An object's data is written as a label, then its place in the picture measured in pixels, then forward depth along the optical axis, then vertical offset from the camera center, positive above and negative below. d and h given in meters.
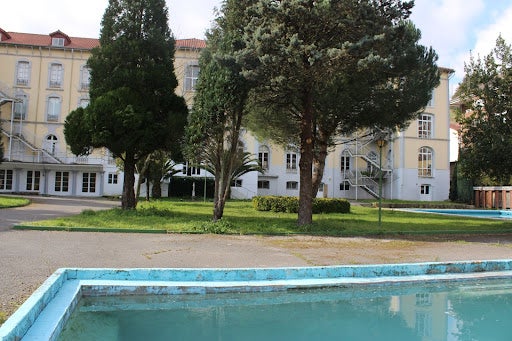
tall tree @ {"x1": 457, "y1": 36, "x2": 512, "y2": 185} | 16.62 +3.38
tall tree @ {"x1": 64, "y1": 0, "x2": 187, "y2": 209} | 16.44 +3.94
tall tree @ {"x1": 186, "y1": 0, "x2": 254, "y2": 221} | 14.00 +2.99
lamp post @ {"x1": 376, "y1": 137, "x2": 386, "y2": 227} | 16.45 +2.19
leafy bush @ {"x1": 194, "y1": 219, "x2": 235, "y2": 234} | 13.02 -0.99
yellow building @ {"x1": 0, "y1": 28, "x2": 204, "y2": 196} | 37.09 +6.86
